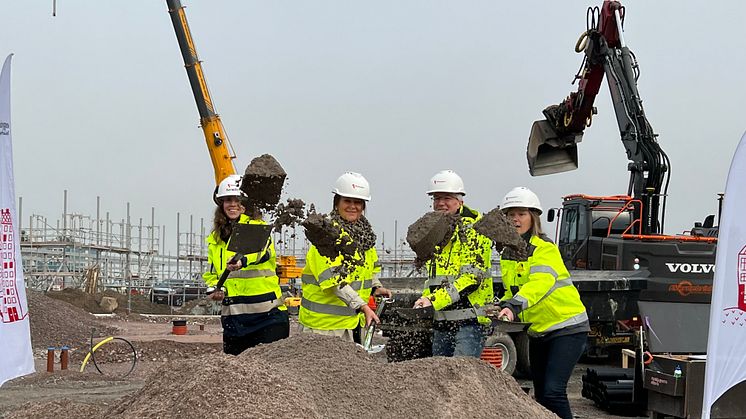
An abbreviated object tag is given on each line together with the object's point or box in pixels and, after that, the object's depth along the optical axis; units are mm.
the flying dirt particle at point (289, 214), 6280
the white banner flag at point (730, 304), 5391
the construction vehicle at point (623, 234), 10117
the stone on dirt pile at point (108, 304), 26953
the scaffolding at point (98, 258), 32156
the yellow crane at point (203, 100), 19688
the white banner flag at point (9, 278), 6055
